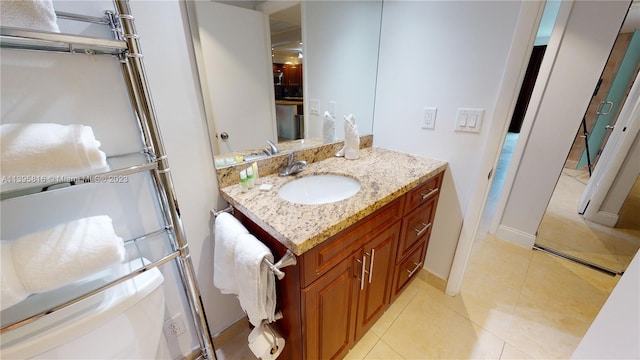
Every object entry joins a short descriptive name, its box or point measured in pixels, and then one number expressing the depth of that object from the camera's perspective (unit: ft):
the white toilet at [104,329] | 1.83
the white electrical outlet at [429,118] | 4.46
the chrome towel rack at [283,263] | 2.26
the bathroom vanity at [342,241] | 2.54
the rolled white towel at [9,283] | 1.55
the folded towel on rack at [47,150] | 1.49
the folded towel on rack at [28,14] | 1.42
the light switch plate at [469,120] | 4.03
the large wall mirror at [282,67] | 3.12
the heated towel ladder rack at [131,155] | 1.68
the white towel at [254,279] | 2.43
